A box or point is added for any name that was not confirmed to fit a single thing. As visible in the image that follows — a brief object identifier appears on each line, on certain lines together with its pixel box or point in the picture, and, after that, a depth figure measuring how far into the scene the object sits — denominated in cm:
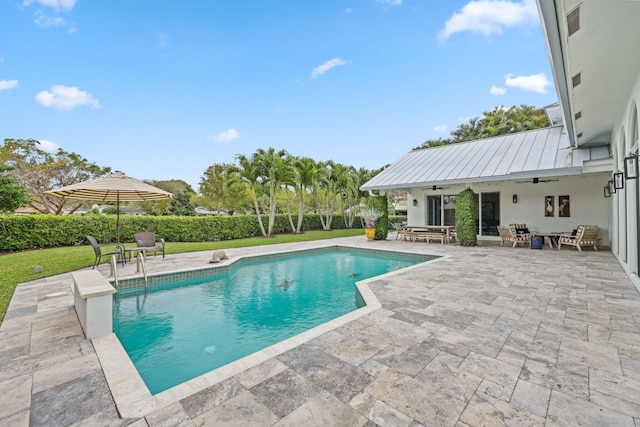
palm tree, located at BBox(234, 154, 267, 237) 1700
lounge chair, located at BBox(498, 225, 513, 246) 1169
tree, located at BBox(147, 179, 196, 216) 3209
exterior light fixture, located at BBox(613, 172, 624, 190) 663
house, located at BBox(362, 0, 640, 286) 396
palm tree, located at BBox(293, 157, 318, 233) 1963
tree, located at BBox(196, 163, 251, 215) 2989
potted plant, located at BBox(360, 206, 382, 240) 1458
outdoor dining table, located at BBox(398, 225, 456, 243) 1288
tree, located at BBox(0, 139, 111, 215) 2102
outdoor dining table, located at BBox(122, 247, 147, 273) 731
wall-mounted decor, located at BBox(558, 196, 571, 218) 1190
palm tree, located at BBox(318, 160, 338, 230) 2147
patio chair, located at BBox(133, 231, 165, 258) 960
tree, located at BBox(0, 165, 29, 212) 1031
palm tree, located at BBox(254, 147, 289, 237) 1714
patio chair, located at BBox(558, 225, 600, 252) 987
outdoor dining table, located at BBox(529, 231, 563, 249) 1096
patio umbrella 765
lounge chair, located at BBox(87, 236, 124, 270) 739
